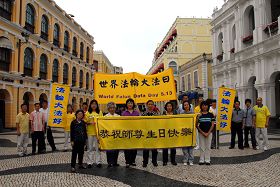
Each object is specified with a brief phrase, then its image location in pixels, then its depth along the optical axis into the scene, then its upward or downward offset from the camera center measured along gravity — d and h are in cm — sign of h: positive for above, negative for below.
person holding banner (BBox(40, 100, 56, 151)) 1115 -88
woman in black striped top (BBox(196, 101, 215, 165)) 815 -70
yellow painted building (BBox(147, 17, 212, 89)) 4875 +1136
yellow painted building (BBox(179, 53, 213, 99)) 3566 +407
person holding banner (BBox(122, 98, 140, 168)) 787 -19
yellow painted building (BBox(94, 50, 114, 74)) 5591 +948
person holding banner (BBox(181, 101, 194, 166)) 816 -144
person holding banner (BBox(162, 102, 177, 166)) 810 -131
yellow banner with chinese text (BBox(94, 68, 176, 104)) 1080 +74
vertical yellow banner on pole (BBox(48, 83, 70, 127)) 1110 +7
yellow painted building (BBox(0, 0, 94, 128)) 2175 +514
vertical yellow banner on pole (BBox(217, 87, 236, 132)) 1123 -10
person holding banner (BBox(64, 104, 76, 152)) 1147 -63
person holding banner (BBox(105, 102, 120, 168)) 800 -134
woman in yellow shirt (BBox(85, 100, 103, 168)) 795 -93
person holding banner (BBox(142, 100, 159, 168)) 788 -126
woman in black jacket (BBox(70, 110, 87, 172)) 757 -80
